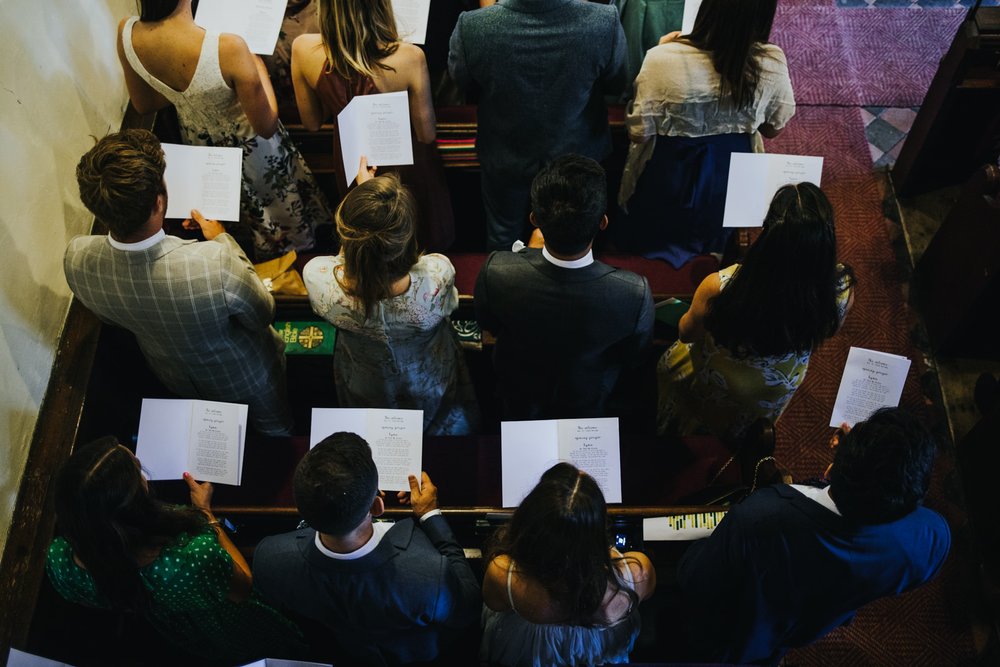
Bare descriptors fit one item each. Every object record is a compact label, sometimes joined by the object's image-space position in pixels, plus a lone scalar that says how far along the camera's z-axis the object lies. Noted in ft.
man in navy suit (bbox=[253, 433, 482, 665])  5.38
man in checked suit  6.46
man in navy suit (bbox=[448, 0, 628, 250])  7.91
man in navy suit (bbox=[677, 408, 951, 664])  5.31
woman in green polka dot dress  5.62
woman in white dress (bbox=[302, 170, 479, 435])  6.45
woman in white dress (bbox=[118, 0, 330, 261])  7.96
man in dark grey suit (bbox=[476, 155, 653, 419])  6.47
